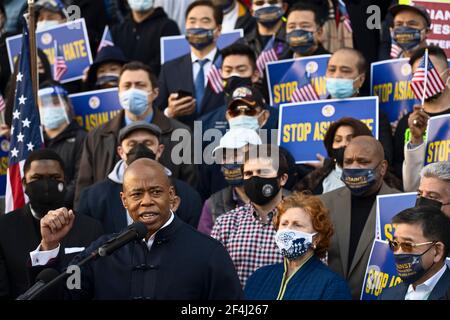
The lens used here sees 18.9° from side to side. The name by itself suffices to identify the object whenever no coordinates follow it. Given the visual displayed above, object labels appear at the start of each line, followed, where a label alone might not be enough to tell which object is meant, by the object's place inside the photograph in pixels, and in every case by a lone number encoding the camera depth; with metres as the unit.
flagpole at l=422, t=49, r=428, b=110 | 11.77
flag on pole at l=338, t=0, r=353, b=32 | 14.89
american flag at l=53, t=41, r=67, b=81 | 15.41
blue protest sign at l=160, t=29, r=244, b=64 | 15.02
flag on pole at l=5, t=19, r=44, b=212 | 12.58
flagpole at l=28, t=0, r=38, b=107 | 12.59
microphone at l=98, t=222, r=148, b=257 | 7.43
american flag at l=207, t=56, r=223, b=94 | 14.02
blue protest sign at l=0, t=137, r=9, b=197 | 13.81
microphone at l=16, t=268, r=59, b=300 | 7.17
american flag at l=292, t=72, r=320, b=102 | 13.55
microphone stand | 7.15
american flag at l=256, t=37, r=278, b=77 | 14.49
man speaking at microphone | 8.40
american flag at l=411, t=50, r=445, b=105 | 11.84
